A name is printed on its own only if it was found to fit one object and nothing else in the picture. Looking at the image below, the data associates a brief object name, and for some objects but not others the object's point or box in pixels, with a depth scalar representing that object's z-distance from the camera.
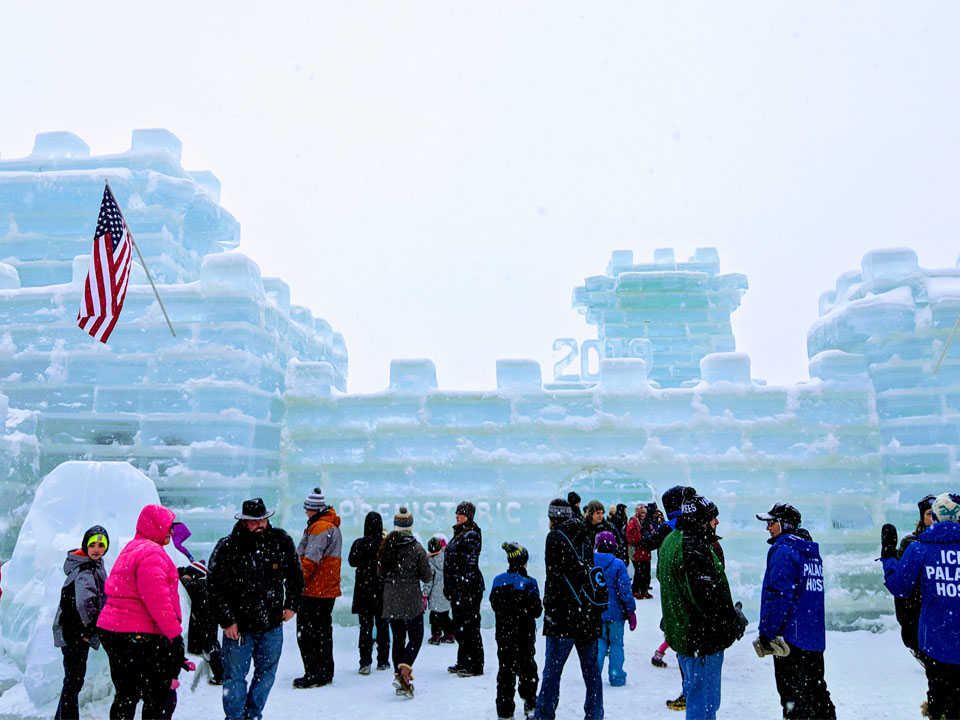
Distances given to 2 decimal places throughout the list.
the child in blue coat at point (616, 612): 6.32
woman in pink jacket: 4.29
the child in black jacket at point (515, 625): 5.41
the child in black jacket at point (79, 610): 5.01
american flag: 8.24
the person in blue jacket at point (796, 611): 4.56
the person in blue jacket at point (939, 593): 4.46
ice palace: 8.98
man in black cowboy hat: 4.75
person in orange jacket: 6.71
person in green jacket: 4.30
